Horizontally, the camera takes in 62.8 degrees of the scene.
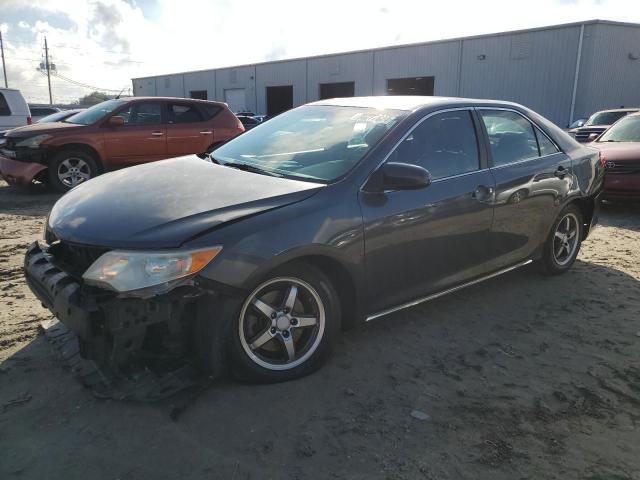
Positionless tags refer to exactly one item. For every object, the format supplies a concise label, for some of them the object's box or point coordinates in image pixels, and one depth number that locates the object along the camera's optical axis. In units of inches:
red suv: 324.5
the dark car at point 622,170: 300.5
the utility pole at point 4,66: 2069.6
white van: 462.0
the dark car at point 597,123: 510.3
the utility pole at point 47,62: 2500.0
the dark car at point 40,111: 738.8
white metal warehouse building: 844.6
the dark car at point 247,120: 767.7
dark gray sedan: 99.0
